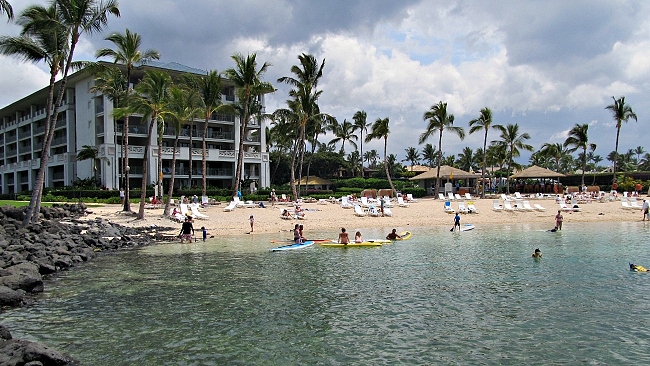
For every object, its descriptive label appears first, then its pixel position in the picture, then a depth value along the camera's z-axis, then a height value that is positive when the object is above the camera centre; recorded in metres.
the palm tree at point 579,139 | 57.16 +5.33
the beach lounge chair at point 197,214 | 30.34 -1.60
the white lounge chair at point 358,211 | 34.44 -1.77
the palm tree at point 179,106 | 29.92 +5.29
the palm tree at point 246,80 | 39.19 +8.80
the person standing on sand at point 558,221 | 26.82 -2.06
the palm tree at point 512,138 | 57.72 +5.49
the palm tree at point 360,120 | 69.56 +9.48
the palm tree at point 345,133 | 70.36 +8.03
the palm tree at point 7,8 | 14.88 +5.65
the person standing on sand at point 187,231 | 23.31 -2.04
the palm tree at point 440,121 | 50.97 +6.79
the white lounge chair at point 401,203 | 39.53 -1.40
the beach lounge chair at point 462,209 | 36.06 -1.78
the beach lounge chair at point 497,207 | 36.91 -1.71
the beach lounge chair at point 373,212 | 34.34 -1.83
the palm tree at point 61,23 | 21.12 +7.44
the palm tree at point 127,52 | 29.53 +8.47
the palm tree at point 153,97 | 28.03 +5.37
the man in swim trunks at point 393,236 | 23.98 -2.47
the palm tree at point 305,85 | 43.25 +9.29
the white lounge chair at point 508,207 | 37.22 -1.73
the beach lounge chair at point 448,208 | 36.75 -1.73
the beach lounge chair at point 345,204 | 37.88 -1.36
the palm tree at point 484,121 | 54.56 +7.15
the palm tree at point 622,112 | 54.84 +8.03
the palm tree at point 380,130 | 51.56 +6.02
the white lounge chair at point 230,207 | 33.71 -1.33
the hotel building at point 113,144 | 52.69 +5.46
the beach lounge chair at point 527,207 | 37.59 -1.77
